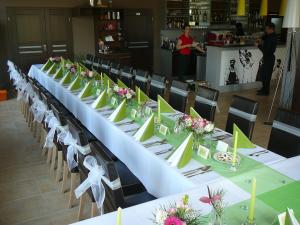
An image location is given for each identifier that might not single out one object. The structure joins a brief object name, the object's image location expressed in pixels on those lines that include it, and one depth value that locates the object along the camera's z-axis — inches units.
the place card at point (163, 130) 104.0
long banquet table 62.1
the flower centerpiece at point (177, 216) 46.3
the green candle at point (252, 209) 54.7
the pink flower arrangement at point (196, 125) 88.5
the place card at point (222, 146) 88.7
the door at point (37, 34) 317.7
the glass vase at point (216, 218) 53.5
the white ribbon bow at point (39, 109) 136.8
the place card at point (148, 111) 122.3
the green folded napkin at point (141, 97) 137.2
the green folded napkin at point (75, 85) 173.0
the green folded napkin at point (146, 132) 99.1
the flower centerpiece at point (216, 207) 52.9
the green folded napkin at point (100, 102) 135.6
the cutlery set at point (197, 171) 76.8
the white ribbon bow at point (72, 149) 85.5
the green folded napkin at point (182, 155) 81.3
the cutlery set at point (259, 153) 87.5
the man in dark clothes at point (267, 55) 270.8
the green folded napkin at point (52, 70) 226.7
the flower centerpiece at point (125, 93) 129.2
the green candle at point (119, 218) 48.6
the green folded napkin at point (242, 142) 91.7
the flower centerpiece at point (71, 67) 205.8
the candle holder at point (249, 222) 55.2
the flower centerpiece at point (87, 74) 183.2
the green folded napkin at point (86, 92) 154.3
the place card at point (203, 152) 85.5
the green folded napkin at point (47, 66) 243.6
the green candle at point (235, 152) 80.0
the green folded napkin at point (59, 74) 208.5
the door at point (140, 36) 363.3
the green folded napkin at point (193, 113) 104.6
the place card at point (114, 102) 137.5
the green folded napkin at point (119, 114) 118.3
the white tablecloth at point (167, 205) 57.5
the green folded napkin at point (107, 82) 161.8
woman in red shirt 304.2
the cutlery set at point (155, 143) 95.3
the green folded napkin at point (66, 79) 189.9
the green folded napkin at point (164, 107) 125.6
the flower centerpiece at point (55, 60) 252.7
